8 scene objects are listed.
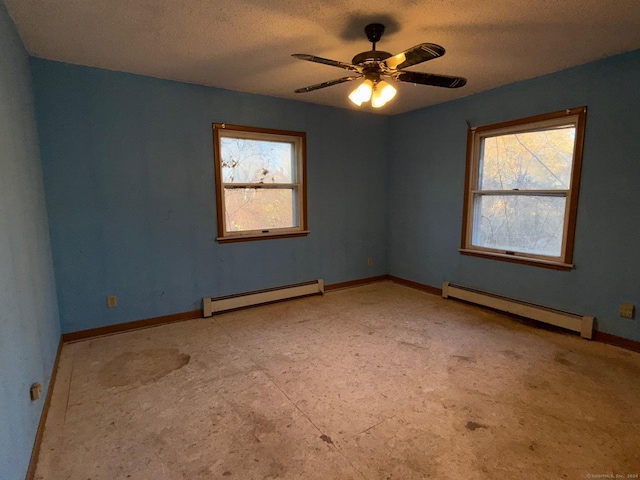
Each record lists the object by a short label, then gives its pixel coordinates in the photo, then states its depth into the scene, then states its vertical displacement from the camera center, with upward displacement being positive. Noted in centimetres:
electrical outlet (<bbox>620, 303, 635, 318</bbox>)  279 -96
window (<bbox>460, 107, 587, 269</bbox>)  312 +6
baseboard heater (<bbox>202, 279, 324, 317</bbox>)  363 -121
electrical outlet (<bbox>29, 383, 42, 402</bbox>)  173 -104
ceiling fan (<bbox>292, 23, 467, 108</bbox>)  196 +77
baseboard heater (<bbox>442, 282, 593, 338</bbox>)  303 -117
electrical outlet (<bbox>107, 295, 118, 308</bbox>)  314 -101
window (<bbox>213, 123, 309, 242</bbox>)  365 +13
